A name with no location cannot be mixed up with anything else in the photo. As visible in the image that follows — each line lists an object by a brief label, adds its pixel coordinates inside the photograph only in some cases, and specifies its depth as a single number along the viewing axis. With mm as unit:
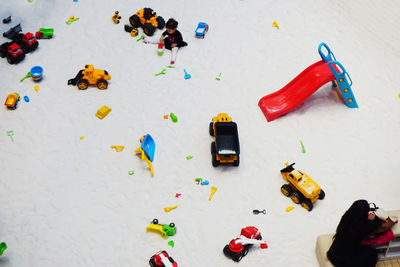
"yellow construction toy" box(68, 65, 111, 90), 5762
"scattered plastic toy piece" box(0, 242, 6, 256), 4105
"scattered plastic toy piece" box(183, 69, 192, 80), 6027
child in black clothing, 6260
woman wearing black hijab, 3656
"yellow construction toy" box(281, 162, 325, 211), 4523
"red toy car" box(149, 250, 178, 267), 3992
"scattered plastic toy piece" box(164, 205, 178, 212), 4555
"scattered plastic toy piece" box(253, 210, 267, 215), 4570
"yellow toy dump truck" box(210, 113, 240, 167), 4805
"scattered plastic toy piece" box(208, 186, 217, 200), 4694
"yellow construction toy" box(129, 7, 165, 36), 6684
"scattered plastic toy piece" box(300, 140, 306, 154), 5184
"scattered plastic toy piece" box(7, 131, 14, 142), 5282
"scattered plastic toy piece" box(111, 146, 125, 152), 5141
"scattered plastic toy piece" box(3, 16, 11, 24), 6848
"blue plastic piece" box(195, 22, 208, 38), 6635
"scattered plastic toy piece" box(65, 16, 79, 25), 6910
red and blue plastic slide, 5418
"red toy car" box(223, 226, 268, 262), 4141
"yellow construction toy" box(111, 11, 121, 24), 6888
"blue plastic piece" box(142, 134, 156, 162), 4922
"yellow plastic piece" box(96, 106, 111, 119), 5473
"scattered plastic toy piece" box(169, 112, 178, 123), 5449
